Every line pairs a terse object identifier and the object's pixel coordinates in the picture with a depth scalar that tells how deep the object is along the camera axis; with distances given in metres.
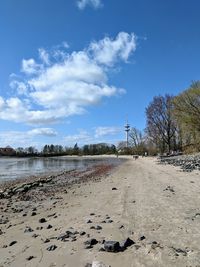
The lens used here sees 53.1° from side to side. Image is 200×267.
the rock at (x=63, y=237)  4.88
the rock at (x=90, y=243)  4.46
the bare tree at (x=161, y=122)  47.04
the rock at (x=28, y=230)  5.77
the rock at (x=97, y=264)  3.64
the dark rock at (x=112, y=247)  4.21
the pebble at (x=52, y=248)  4.48
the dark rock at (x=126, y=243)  4.31
